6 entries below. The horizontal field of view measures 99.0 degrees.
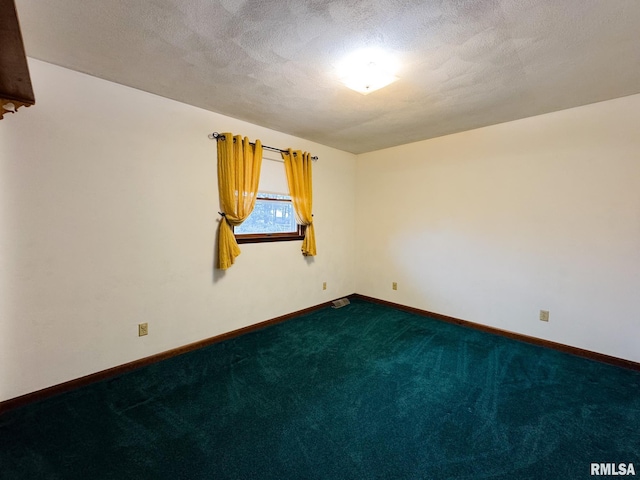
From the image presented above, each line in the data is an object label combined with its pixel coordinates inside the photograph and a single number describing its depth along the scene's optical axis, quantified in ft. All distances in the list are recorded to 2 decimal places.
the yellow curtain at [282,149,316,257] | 11.64
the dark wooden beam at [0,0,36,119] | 3.26
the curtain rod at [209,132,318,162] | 9.34
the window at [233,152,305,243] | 10.77
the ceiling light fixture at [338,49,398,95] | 6.17
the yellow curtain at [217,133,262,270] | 9.44
